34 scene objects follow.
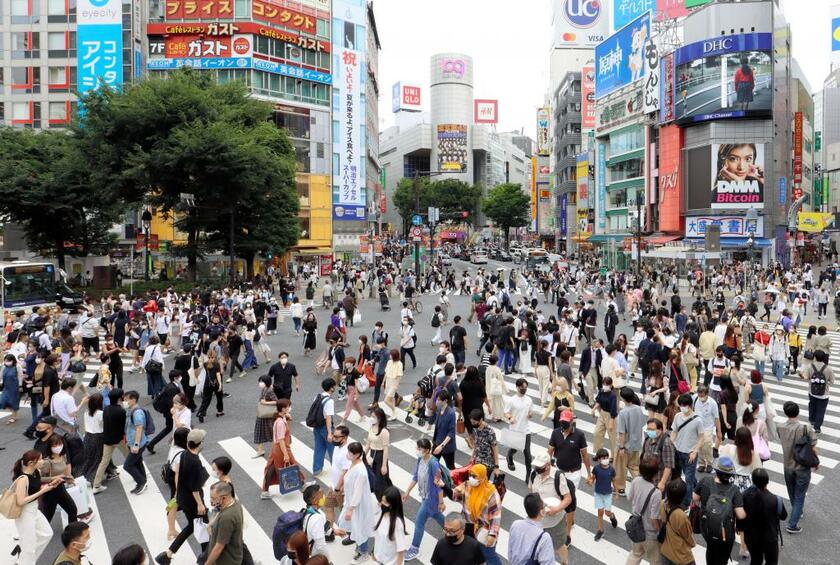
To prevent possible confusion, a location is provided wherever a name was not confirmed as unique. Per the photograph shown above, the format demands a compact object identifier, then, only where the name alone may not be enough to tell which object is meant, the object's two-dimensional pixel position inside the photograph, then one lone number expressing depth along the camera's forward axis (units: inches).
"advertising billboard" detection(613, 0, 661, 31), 2913.4
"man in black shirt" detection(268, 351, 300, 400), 460.7
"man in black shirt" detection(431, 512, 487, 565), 207.9
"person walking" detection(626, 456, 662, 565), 247.4
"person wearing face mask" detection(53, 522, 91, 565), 203.8
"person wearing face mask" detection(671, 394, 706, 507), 331.0
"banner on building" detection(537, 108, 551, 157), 4468.5
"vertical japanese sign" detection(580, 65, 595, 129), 3073.3
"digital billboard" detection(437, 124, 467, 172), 5216.5
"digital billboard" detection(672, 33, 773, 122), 1941.4
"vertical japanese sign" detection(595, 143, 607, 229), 2704.2
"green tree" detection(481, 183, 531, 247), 4008.4
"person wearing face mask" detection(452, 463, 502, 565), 261.1
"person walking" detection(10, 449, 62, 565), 266.7
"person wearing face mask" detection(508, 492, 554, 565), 219.0
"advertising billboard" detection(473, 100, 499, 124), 6225.4
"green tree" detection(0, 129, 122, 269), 1390.3
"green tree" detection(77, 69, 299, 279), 1273.4
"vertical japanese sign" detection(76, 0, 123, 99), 1963.6
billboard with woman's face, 2010.3
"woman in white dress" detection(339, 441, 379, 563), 277.2
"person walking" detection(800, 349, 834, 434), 426.6
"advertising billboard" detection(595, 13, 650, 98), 2304.4
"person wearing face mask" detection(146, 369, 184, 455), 408.8
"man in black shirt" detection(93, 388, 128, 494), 350.9
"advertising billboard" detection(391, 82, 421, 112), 6373.0
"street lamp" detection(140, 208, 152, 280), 1282.7
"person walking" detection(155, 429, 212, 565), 279.9
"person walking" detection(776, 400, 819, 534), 304.8
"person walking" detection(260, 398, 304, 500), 336.5
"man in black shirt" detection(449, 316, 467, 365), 603.8
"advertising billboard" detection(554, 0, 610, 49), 3828.7
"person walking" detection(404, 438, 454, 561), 283.6
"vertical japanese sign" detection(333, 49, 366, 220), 2396.7
